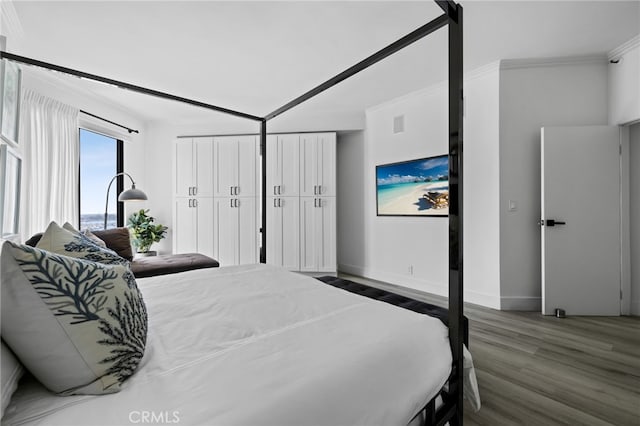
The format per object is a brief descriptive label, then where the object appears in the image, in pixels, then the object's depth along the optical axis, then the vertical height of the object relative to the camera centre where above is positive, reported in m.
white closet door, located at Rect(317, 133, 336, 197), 4.86 +0.82
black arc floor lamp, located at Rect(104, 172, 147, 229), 3.91 +0.28
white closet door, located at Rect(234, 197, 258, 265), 4.94 -0.24
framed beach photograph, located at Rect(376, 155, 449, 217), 3.89 +0.38
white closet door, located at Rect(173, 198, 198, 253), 5.03 -0.15
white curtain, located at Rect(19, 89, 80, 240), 3.02 +0.61
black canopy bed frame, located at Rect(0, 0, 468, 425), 1.18 -0.01
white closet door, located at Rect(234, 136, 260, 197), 4.96 +0.86
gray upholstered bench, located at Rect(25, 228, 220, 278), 3.19 -0.53
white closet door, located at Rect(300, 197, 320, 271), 4.87 -0.31
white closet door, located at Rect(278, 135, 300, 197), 4.91 +0.83
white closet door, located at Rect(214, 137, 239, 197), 4.97 +0.83
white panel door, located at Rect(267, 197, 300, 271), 4.92 -0.26
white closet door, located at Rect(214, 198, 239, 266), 4.98 -0.26
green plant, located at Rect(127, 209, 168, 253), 4.55 -0.23
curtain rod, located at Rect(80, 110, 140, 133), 3.92 +1.37
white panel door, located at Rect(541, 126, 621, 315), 3.12 -0.07
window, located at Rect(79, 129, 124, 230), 4.12 +0.57
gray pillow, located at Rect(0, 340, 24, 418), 0.65 -0.36
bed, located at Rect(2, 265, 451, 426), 0.69 -0.44
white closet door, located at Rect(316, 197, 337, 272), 4.84 -0.31
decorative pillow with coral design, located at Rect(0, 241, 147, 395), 0.69 -0.26
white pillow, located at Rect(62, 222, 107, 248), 1.43 -0.05
